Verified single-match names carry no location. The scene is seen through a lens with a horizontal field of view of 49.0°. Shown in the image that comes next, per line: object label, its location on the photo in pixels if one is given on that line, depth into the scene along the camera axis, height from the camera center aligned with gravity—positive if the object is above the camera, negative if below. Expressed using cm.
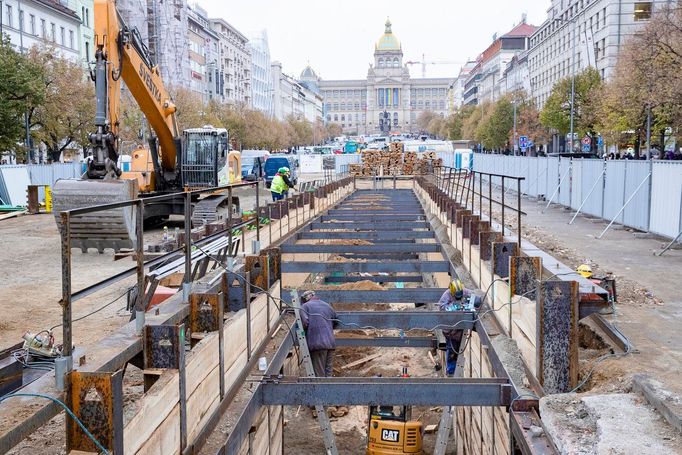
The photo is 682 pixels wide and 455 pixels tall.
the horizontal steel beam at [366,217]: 2150 -188
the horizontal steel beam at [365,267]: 1264 -197
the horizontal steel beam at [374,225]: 1912 -187
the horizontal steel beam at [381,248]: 1504 -193
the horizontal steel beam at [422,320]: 972 -217
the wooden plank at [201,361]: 577 -167
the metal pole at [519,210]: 992 -76
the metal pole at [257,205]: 1134 -83
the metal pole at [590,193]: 2482 -136
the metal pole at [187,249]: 714 -91
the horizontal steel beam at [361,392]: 730 -234
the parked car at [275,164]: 5512 -79
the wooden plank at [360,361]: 1363 -384
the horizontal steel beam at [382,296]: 1080 -207
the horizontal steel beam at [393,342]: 1077 -276
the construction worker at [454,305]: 1014 -207
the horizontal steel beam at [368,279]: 1652 -295
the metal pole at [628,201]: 2056 -134
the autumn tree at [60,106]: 4069 +263
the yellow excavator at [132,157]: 1577 -13
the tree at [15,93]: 3600 +296
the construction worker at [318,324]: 1002 -228
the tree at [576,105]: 5006 +345
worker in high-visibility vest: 2367 -97
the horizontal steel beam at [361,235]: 1698 -187
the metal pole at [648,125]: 3090 +120
